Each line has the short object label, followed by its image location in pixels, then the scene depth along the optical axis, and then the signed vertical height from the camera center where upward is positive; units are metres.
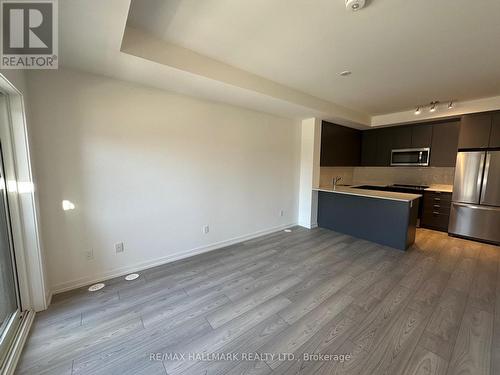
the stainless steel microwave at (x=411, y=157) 4.38 +0.24
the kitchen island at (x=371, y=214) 3.26 -0.83
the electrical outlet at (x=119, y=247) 2.51 -0.99
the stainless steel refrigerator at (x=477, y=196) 3.44 -0.50
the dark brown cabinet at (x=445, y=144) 4.05 +0.48
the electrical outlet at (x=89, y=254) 2.32 -0.98
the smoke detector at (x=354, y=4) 1.44 +1.16
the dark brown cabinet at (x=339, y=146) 4.48 +0.50
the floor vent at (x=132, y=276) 2.49 -1.34
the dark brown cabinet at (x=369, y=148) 5.18 +0.49
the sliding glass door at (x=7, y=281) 1.58 -0.95
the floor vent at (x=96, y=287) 2.26 -1.34
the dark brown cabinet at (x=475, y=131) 3.49 +0.64
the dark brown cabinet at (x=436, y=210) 4.10 -0.88
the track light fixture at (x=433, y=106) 3.70 +1.15
